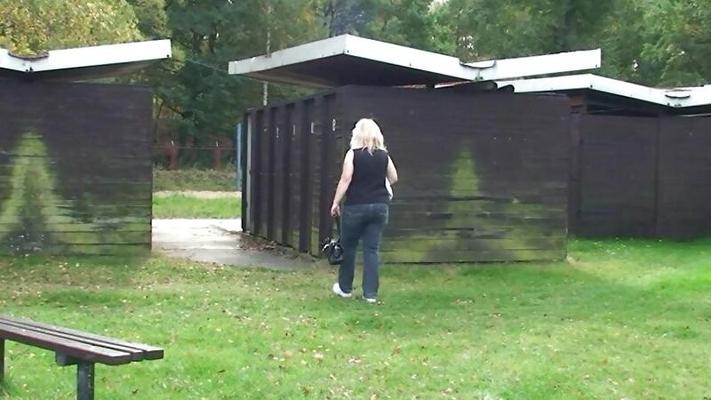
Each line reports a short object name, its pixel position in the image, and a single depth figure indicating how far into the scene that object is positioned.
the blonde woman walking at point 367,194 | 8.98
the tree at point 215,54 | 43.31
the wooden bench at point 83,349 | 4.68
